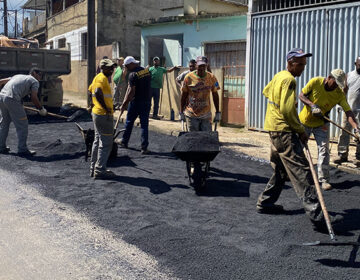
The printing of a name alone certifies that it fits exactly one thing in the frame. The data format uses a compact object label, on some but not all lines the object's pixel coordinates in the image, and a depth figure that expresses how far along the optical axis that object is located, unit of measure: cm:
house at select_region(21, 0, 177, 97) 2356
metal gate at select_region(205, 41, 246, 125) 1327
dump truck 1408
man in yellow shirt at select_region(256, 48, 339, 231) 484
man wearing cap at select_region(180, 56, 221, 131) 711
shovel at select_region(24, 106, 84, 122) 1005
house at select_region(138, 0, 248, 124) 1362
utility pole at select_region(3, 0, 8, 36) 3887
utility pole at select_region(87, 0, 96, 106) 1630
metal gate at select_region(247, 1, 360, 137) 1016
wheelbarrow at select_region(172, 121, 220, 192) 613
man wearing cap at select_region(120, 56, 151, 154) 878
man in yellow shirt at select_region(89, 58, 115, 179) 704
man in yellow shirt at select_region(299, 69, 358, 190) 628
